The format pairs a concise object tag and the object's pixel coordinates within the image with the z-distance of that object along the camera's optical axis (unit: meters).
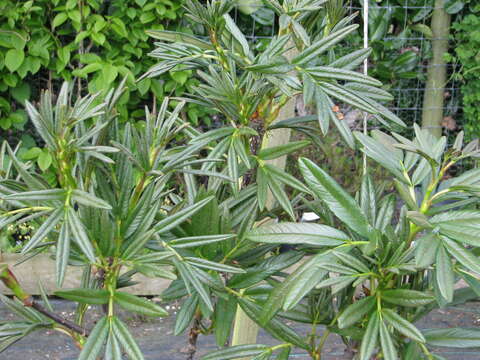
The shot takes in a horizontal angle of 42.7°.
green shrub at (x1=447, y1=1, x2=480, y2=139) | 3.87
